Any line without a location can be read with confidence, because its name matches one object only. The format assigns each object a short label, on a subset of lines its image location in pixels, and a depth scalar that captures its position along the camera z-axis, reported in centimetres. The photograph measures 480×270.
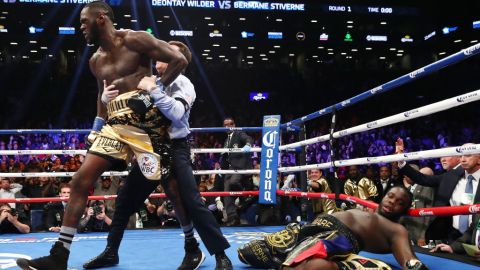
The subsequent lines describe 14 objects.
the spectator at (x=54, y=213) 429
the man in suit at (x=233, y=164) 452
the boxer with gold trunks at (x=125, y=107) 204
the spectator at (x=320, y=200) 378
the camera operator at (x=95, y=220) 393
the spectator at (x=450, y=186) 249
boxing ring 191
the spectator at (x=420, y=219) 303
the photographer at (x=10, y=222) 391
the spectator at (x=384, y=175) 498
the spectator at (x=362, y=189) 384
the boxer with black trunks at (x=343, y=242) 161
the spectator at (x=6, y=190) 439
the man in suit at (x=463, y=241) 226
